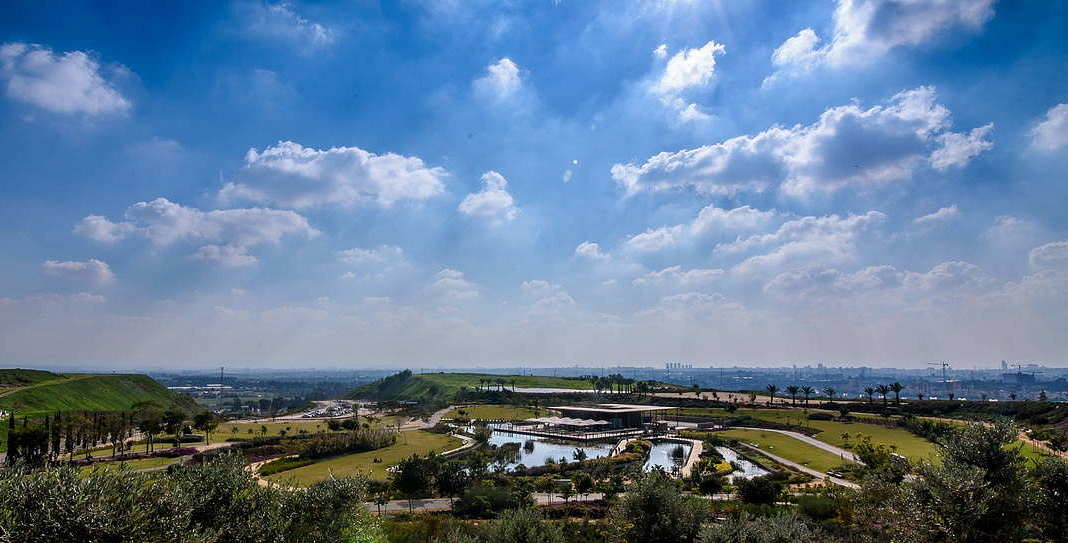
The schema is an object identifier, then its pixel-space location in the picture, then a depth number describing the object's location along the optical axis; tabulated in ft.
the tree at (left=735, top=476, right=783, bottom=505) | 145.48
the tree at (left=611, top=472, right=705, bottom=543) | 91.40
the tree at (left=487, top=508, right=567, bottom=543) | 84.74
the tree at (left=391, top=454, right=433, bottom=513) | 153.89
